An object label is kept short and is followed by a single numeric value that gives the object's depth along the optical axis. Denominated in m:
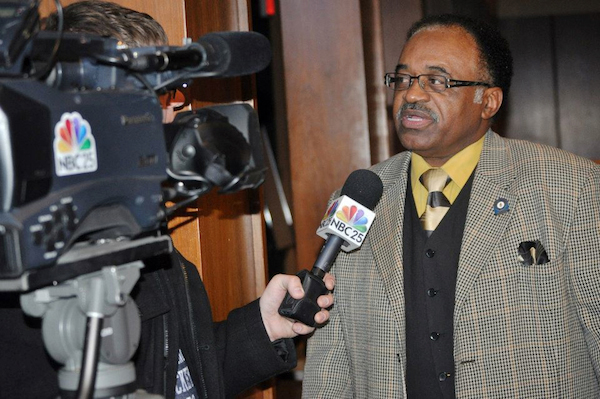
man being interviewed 1.74
